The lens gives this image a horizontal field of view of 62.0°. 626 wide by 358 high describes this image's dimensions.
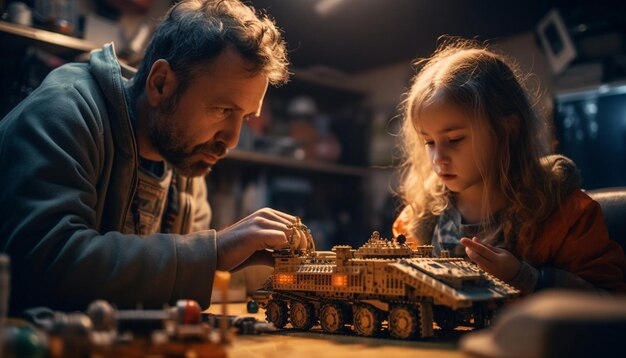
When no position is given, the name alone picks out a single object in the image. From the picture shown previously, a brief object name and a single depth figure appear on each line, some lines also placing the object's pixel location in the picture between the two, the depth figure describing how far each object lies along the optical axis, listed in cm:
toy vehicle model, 96
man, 106
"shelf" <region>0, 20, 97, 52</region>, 222
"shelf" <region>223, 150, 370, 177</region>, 315
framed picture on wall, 279
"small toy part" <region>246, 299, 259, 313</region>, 131
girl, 123
